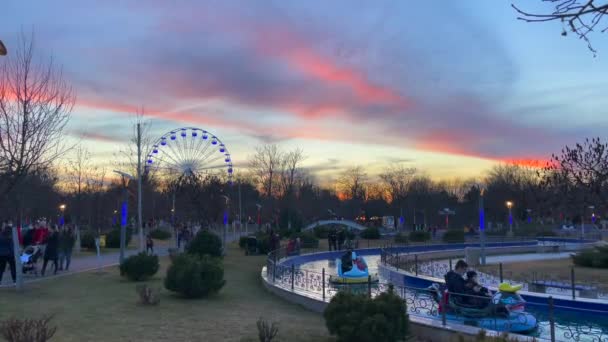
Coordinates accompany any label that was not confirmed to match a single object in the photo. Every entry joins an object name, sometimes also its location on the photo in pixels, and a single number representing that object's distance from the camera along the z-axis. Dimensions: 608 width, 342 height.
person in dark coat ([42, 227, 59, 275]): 18.92
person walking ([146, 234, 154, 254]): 30.75
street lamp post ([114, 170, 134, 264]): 20.03
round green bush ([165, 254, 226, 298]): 14.27
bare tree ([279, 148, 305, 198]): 75.50
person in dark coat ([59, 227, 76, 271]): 20.64
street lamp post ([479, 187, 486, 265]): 24.97
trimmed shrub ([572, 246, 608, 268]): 25.19
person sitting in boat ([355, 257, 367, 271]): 20.41
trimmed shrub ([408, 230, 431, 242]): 48.69
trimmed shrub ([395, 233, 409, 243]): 47.41
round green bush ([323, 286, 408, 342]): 8.59
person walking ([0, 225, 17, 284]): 15.74
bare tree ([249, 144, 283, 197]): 75.06
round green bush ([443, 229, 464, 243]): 46.97
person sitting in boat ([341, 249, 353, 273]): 20.22
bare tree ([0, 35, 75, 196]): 13.70
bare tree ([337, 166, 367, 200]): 98.62
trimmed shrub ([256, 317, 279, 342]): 8.79
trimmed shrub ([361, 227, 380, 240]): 52.72
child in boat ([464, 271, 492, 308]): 10.96
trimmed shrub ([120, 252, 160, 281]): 17.75
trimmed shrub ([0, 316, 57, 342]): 6.96
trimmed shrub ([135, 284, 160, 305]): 12.94
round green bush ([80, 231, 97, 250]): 34.44
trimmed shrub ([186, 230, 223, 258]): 25.30
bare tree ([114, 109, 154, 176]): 49.28
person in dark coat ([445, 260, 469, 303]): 11.16
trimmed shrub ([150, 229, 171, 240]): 51.40
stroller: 18.45
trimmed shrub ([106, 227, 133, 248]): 36.72
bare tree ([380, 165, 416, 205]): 93.12
